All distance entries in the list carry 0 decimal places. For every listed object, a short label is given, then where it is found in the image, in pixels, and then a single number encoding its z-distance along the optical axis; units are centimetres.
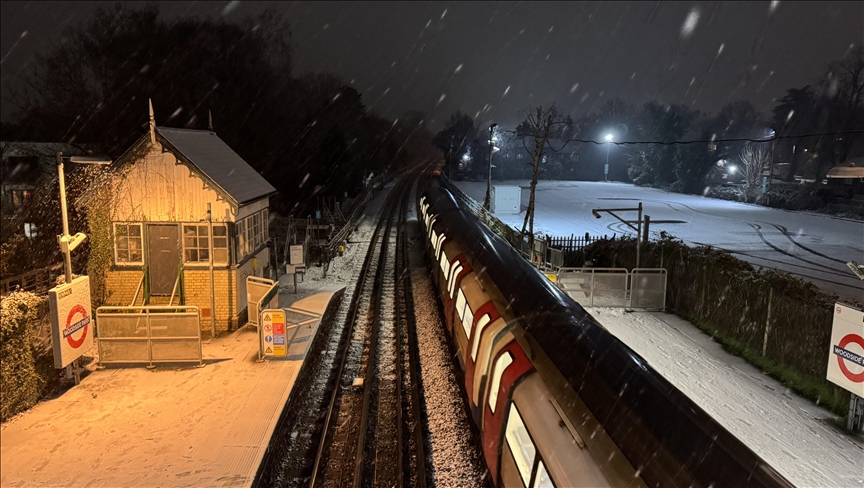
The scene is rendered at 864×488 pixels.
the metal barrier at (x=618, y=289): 1617
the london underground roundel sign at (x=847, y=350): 858
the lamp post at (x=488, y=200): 3812
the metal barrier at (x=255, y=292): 1374
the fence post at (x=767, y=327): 1192
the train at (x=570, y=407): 391
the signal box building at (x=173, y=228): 1273
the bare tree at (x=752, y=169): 5084
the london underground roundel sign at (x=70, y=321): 944
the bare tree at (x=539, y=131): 2333
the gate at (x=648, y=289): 1614
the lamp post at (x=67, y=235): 930
